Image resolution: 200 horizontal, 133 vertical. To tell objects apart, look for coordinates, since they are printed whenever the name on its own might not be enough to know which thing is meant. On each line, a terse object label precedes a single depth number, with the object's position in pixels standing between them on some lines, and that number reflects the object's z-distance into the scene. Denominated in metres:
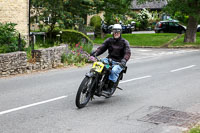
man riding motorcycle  9.23
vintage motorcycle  8.39
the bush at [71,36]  20.80
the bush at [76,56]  17.56
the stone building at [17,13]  20.89
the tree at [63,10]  23.50
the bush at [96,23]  40.31
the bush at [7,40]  15.64
